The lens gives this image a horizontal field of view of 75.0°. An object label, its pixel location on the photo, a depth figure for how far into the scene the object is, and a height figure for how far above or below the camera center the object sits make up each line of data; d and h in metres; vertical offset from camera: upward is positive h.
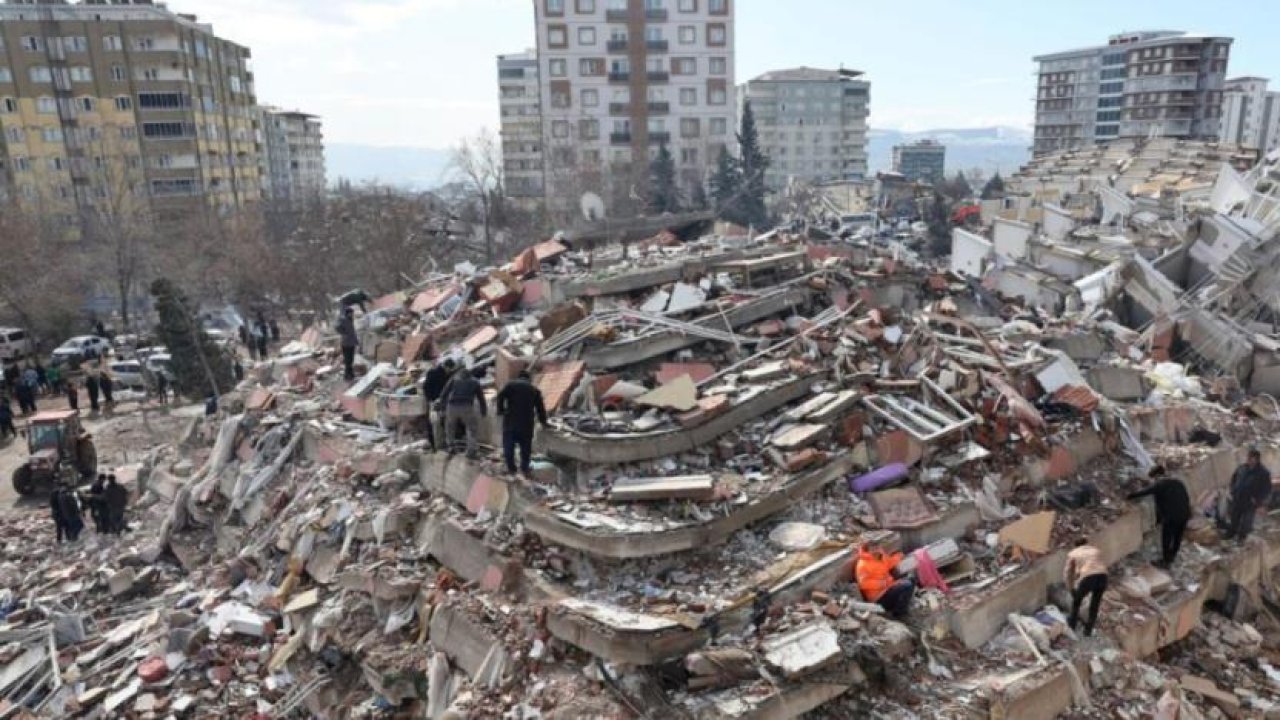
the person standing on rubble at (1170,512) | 8.38 -3.54
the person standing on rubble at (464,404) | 8.74 -2.42
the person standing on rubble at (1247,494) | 8.79 -3.60
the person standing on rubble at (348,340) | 12.36 -2.39
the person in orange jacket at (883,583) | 6.87 -3.47
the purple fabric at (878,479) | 8.38 -3.14
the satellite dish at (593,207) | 21.11 -0.99
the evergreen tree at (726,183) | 41.03 -0.93
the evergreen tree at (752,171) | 41.66 -0.39
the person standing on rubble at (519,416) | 8.05 -2.32
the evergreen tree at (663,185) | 39.53 -0.95
